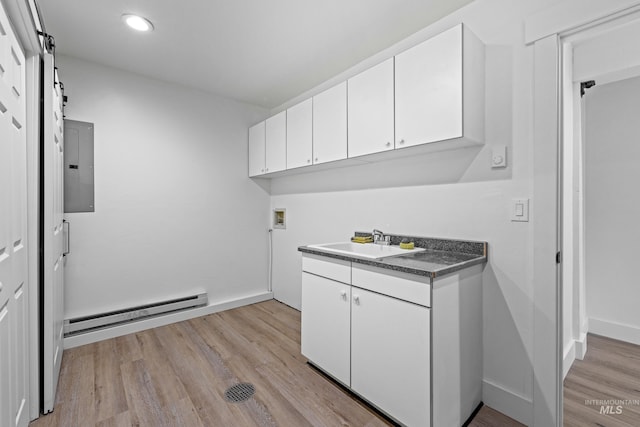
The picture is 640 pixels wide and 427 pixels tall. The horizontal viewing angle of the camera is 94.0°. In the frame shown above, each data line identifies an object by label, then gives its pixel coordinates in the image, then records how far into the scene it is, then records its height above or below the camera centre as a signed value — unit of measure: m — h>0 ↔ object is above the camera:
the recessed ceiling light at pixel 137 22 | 2.00 +1.31
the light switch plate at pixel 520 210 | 1.64 +0.01
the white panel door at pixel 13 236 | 1.12 -0.10
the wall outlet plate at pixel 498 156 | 1.72 +0.33
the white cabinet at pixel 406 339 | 1.44 -0.69
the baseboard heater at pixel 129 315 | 2.52 -0.94
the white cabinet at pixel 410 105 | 1.62 +0.69
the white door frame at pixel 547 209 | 1.55 +0.02
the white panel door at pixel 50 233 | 1.65 -0.11
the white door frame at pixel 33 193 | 1.50 +0.10
